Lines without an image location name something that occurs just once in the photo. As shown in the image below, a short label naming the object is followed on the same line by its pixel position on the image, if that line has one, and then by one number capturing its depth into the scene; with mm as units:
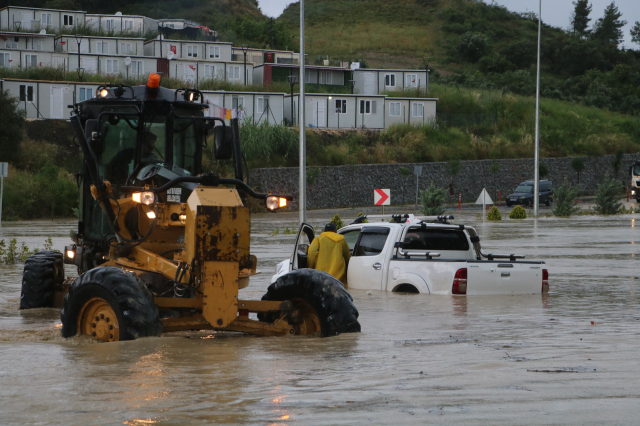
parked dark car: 57188
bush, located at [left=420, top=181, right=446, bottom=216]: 40094
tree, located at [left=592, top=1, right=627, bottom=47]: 142250
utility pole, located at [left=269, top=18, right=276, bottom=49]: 111150
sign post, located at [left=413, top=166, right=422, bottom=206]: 52656
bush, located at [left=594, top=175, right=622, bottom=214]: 46031
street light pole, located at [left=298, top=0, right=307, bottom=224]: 28203
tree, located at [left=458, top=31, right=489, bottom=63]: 125812
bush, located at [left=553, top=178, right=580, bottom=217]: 45344
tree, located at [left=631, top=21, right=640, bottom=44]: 142750
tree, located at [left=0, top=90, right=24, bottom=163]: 55031
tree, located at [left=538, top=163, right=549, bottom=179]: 67625
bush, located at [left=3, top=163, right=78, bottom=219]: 48594
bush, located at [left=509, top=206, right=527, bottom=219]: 44250
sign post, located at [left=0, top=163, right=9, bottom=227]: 35906
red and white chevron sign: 32938
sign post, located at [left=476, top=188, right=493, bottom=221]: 39791
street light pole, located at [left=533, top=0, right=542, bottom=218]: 45453
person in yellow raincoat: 14336
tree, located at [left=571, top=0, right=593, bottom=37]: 150750
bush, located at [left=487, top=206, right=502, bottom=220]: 42406
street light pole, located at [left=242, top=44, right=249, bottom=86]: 76244
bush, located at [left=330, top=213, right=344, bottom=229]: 30705
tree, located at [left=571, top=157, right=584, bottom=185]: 71438
